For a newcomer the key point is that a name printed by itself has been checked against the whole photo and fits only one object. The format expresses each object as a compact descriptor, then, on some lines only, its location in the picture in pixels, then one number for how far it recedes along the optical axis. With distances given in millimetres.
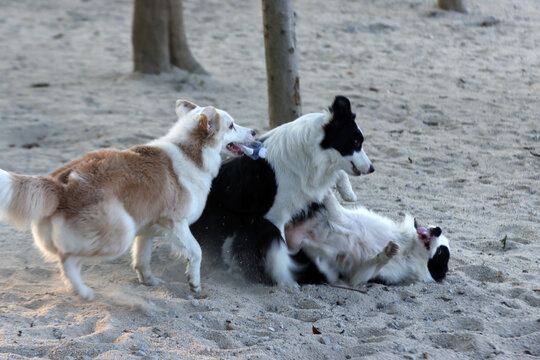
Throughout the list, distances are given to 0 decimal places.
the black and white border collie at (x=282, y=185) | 9023
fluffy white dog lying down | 9344
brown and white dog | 7371
